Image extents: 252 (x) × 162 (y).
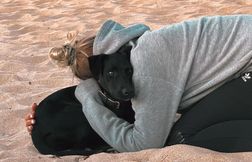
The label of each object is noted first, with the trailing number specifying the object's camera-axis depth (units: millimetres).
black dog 2693
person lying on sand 2381
